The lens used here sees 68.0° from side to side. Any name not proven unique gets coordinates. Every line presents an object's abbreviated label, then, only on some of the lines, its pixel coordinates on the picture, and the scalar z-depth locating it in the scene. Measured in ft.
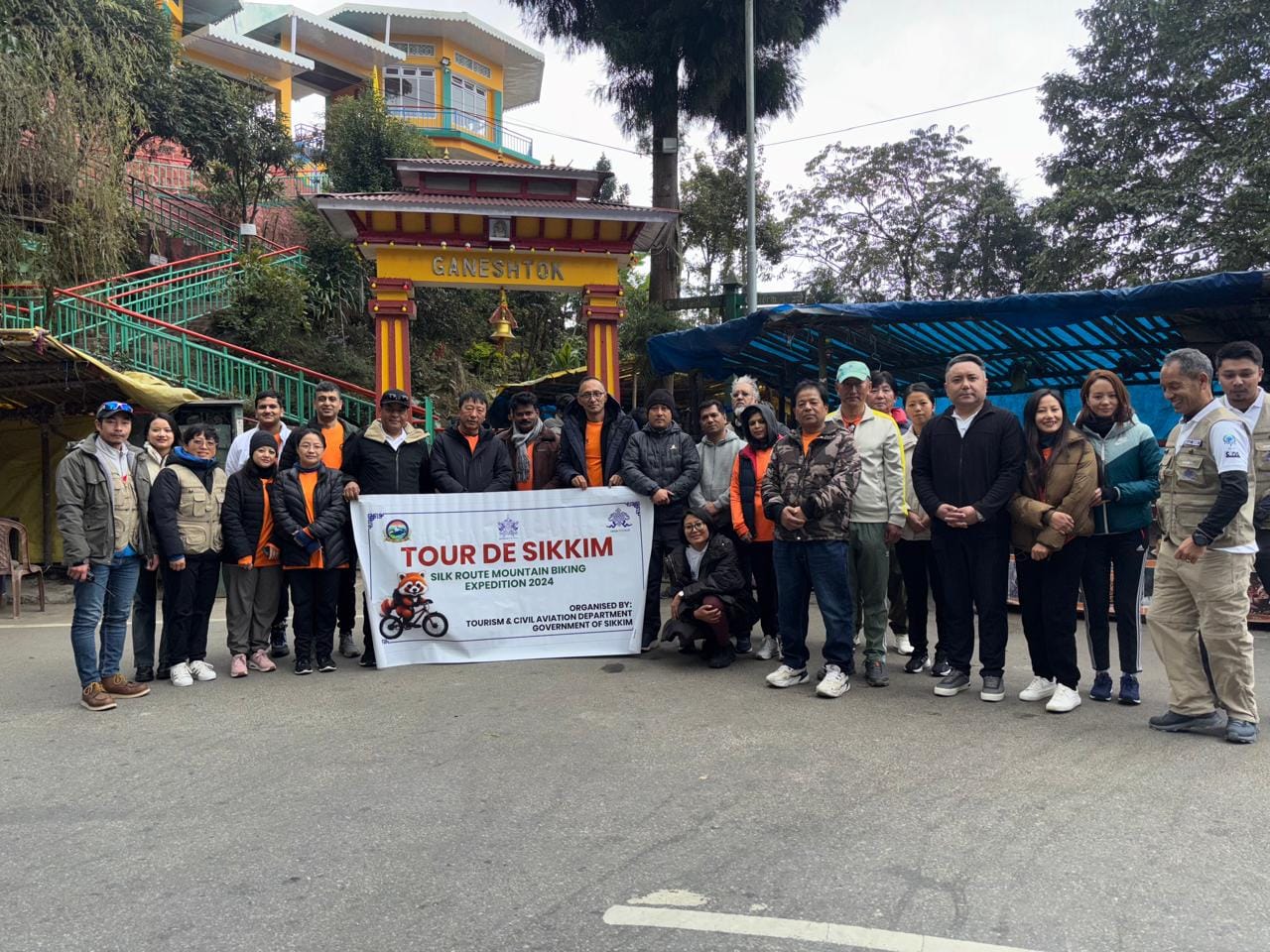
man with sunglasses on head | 22.03
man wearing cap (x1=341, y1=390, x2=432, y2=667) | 21.27
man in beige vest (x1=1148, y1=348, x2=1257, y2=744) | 14.42
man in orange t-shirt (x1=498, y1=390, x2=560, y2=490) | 22.77
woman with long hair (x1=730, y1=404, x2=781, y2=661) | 20.01
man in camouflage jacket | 17.63
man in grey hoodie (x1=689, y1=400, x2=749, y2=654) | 21.42
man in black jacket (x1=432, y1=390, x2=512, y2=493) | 21.56
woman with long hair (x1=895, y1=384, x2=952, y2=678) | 19.31
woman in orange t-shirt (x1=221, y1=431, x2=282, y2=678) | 19.75
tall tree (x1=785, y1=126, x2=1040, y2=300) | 91.30
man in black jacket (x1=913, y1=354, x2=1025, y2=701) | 16.97
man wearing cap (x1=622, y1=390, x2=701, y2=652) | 21.09
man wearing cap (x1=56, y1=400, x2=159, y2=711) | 17.29
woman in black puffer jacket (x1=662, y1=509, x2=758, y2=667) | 19.72
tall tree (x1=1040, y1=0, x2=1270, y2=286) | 61.93
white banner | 20.75
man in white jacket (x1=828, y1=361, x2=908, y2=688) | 18.43
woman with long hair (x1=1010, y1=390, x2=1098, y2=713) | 16.39
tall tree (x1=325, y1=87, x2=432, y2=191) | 70.59
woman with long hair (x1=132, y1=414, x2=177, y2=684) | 19.58
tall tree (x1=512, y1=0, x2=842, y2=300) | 57.82
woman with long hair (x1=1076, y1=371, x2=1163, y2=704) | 16.57
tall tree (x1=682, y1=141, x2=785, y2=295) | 78.07
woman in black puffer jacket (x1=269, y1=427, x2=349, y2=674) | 19.74
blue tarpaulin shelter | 24.52
